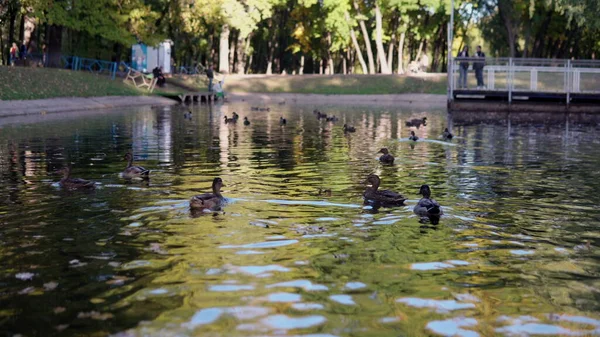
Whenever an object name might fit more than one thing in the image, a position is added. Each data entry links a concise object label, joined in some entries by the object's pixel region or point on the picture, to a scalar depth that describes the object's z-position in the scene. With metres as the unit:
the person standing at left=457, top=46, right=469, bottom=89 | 48.97
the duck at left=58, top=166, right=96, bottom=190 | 16.23
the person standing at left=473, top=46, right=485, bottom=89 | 48.31
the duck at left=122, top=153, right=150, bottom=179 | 18.03
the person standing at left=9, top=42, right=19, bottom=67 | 60.81
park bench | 66.12
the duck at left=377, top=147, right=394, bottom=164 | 21.66
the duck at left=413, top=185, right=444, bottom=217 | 13.25
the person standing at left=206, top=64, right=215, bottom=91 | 71.69
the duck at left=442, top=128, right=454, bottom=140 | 29.23
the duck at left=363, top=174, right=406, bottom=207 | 14.40
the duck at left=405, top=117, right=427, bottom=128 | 36.38
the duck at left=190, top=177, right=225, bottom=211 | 13.76
